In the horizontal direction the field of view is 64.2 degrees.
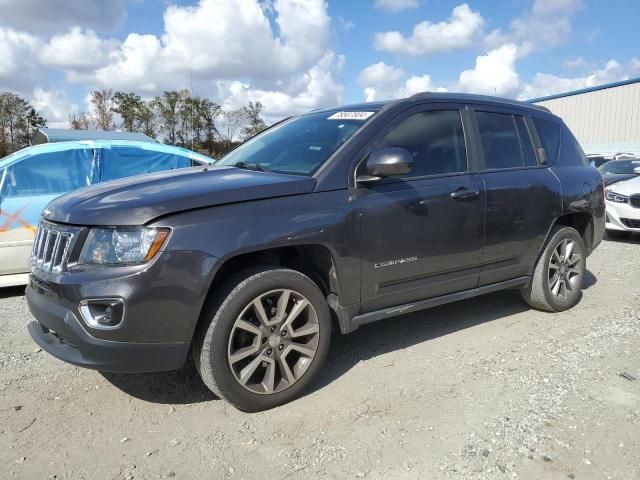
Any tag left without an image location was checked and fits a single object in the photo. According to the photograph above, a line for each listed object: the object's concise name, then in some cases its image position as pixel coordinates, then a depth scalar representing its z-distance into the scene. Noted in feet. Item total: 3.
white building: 89.10
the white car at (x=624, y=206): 27.91
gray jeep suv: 8.61
